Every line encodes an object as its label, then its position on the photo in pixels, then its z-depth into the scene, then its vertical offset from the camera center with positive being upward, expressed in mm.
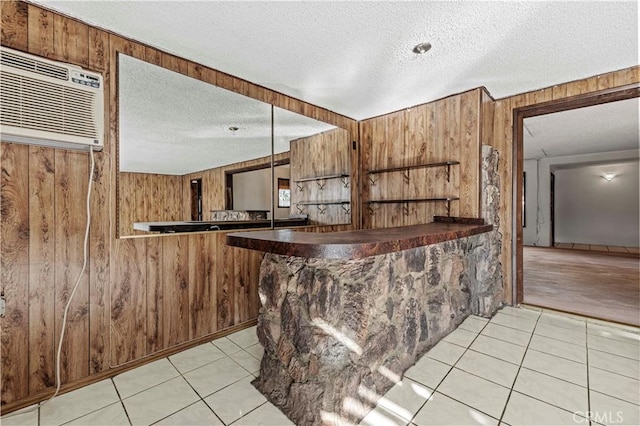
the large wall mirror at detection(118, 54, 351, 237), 2059 +522
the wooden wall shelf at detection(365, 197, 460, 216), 3109 +152
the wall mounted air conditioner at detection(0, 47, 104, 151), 1533 +650
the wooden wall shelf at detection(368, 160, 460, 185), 3074 +546
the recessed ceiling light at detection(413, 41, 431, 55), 2145 +1278
